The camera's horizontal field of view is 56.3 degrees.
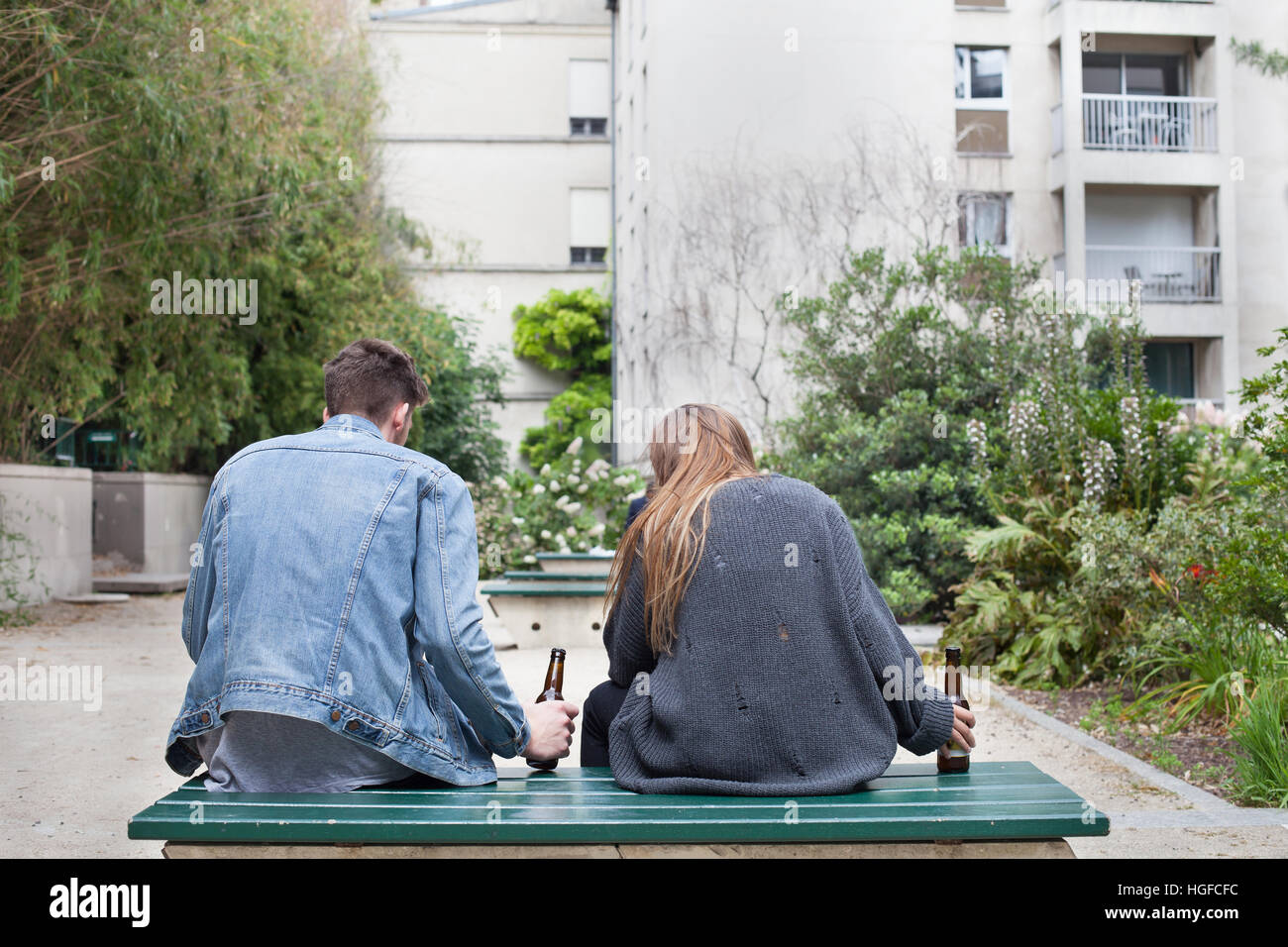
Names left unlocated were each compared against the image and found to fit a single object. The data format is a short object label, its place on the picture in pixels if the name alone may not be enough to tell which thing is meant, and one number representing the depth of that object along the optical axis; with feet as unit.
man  9.02
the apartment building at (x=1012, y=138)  70.38
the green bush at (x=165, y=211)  30.45
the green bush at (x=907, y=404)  35.53
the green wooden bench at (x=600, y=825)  8.46
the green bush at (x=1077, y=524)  24.95
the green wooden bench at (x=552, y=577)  36.81
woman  9.44
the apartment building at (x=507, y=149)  104.73
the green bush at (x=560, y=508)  50.37
